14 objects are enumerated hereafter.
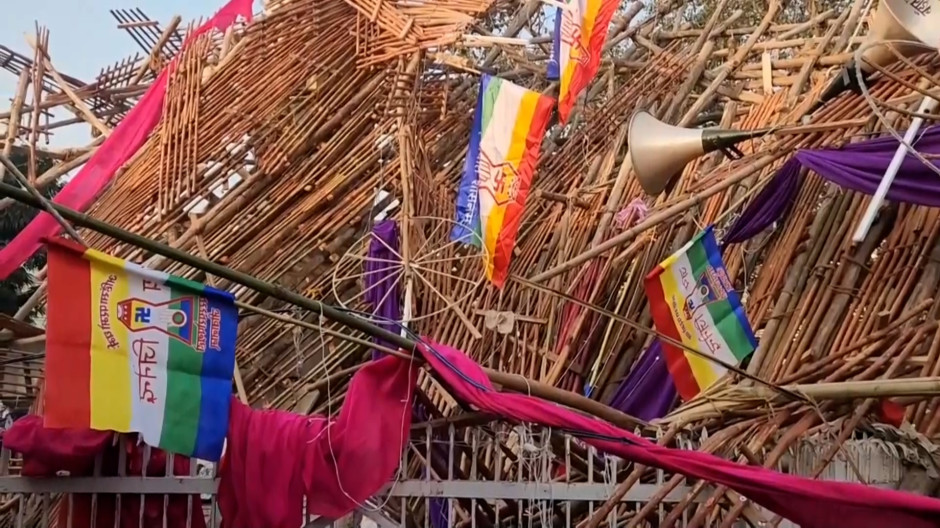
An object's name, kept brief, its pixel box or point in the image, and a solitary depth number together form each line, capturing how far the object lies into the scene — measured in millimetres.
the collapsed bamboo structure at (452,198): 5633
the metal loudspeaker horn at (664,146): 5887
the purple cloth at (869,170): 5164
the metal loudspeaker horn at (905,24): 5551
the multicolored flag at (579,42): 5754
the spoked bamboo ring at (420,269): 6176
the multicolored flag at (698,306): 5270
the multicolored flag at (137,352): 3430
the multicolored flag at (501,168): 5387
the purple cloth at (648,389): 5828
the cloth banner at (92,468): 4141
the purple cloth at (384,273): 6195
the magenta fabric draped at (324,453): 3951
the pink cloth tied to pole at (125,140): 6980
